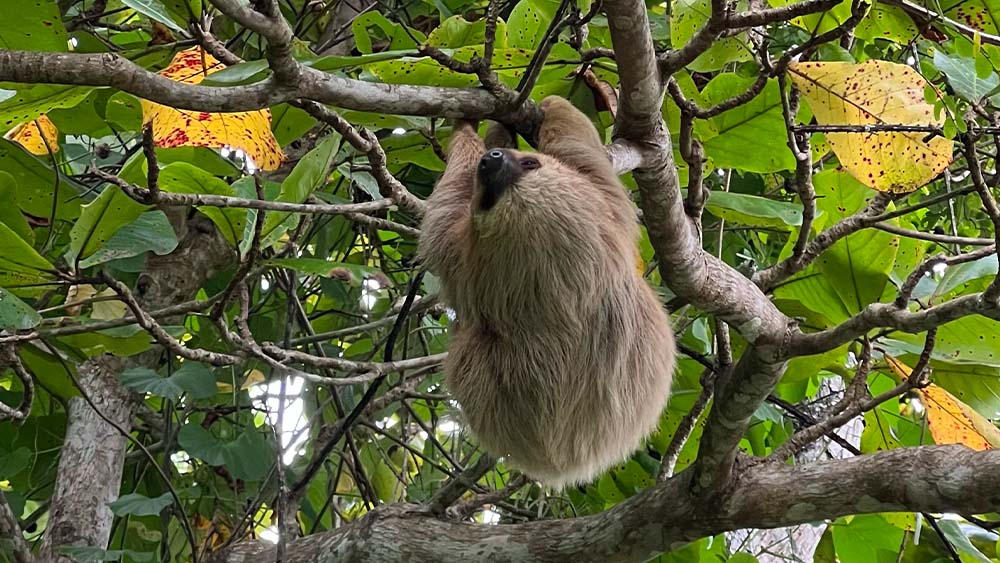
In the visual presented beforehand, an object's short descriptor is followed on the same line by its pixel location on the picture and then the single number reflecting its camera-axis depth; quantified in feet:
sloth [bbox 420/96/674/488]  9.72
